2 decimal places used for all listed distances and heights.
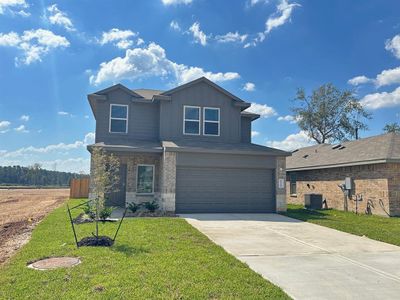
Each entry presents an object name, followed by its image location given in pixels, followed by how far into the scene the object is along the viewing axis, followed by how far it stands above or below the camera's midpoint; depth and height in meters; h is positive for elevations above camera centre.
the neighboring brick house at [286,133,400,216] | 14.27 +0.69
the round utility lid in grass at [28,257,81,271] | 5.51 -1.54
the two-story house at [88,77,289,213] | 14.18 +1.46
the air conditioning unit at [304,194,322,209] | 17.86 -0.93
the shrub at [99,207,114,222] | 10.01 -1.06
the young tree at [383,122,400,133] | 42.59 +8.29
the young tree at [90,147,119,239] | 7.82 +0.03
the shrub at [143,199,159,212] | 13.91 -1.09
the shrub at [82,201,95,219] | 11.21 -1.20
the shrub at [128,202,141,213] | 13.63 -1.14
